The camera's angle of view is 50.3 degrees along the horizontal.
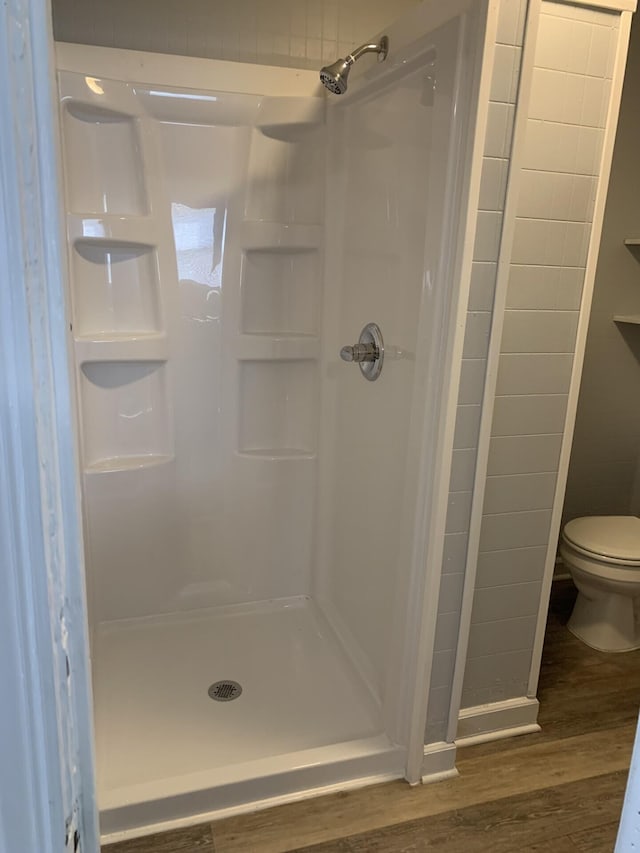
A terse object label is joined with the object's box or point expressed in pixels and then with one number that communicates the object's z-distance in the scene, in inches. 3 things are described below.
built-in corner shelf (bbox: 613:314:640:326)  98.0
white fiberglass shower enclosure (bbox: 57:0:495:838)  62.7
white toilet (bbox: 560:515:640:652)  86.6
